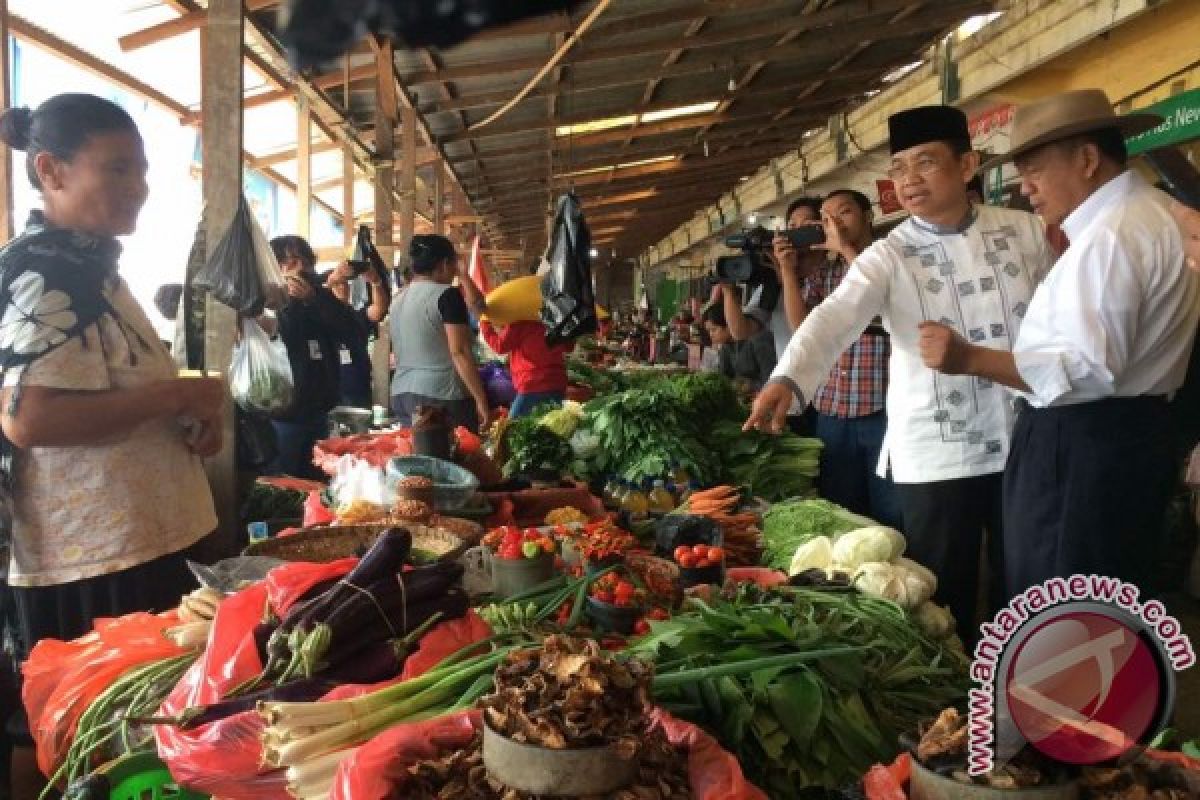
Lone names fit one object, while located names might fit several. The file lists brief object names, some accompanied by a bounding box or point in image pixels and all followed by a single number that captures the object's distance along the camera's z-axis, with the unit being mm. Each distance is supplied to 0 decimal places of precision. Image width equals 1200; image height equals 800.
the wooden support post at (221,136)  3057
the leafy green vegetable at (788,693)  1619
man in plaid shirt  4016
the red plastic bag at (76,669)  1977
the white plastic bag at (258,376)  3227
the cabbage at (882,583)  2451
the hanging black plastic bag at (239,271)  3064
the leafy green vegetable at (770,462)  4562
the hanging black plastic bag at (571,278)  5574
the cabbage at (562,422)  4832
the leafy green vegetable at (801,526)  3215
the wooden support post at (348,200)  8594
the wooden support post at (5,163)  2879
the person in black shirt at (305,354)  5215
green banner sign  4973
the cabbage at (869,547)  2697
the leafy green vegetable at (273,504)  4379
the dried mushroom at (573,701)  1193
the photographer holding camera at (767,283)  4238
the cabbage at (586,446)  4637
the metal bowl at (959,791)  949
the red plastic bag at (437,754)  1300
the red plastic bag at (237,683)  1555
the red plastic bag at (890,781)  1090
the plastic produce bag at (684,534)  2998
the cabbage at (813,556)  2861
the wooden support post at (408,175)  7449
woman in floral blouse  2100
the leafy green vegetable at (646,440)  4332
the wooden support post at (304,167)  6789
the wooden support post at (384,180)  6082
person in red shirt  6250
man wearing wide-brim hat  2299
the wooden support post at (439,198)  9875
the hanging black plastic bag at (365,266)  6281
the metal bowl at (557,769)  1172
